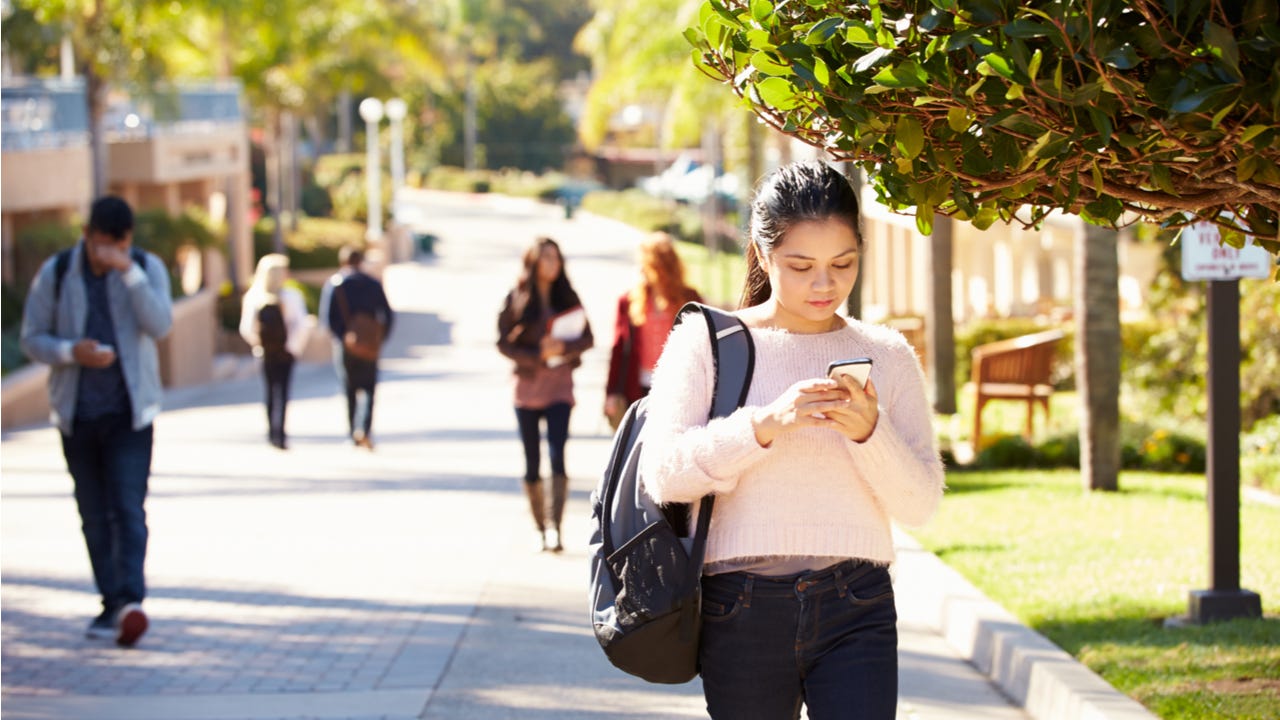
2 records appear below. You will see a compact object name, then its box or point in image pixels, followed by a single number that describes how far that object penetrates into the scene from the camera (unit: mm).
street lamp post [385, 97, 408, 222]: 51500
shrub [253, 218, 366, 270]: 42594
